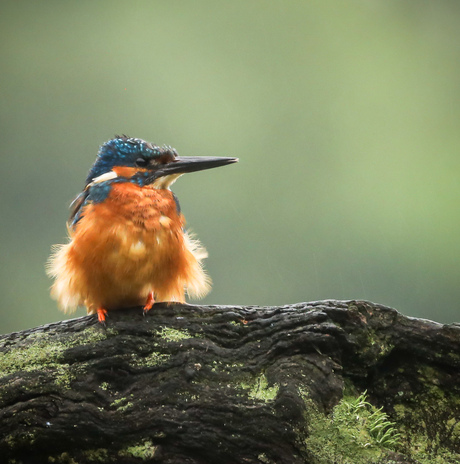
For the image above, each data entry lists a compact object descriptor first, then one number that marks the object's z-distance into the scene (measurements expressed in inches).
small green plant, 185.2
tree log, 179.0
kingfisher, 216.2
